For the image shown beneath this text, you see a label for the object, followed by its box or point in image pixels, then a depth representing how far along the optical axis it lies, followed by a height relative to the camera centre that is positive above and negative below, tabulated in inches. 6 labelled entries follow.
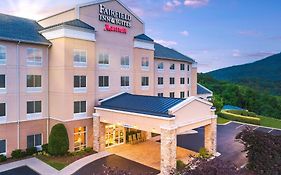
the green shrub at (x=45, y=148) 946.5 -255.9
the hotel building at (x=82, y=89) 853.8 -28.7
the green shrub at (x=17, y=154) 888.3 -262.5
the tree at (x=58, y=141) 889.5 -215.9
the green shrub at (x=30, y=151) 914.4 -260.7
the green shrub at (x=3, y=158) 856.4 -268.5
